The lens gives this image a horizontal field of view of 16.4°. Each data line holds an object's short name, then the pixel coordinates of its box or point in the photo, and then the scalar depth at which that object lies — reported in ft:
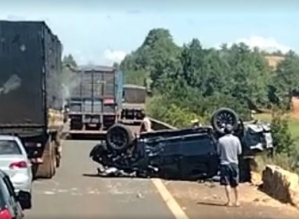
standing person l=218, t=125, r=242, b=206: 68.18
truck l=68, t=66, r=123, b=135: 163.32
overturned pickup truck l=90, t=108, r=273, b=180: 89.30
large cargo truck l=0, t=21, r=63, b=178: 82.58
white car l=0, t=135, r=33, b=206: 64.28
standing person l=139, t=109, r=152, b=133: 101.20
